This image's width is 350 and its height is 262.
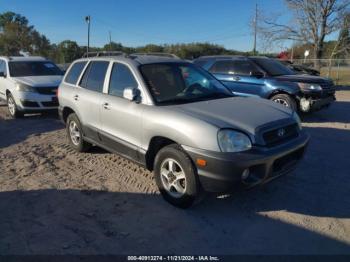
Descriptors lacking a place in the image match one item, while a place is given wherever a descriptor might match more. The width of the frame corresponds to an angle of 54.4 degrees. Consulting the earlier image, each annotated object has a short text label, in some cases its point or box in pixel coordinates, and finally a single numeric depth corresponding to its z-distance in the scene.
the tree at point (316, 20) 23.95
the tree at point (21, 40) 48.62
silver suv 3.63
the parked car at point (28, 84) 9.51
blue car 8.94
